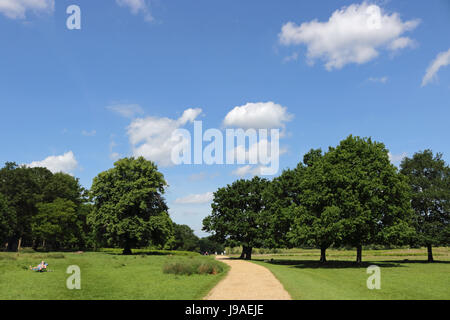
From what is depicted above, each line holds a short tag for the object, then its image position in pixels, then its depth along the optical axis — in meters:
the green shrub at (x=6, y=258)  37.28
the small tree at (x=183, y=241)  130.00
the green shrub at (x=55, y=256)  42.19
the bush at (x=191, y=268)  24.81
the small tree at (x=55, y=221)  67.88
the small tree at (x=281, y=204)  46.19
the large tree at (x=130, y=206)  54.49
